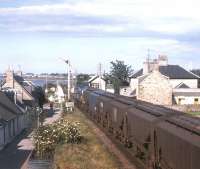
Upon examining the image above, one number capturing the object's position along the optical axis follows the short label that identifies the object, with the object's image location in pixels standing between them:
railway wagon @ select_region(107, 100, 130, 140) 29.08
